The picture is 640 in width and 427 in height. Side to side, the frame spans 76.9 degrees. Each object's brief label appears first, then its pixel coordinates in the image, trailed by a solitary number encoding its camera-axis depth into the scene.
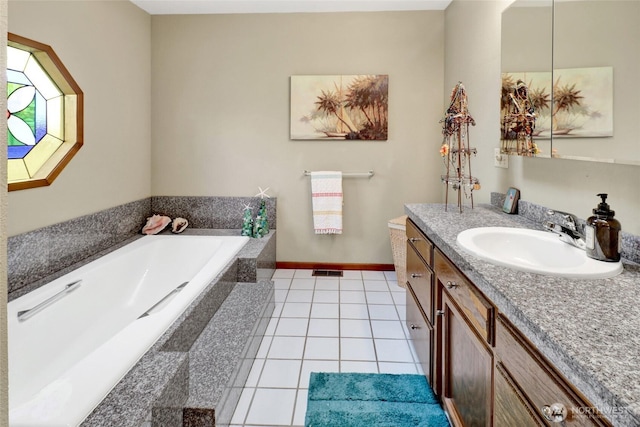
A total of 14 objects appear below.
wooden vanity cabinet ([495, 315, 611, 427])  0.71
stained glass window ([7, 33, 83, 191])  2.25
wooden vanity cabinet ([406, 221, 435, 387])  1.84
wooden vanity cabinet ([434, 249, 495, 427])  1.17
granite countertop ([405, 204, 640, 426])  0.63
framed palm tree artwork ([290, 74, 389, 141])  3.72
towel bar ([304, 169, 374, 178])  3.81
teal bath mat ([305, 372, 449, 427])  1.72
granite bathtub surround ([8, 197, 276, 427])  1.24
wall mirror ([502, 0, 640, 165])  1.31
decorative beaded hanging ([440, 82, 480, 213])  2.26
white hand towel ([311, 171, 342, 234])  3.70
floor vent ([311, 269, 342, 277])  3.77
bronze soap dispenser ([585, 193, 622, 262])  1.23
